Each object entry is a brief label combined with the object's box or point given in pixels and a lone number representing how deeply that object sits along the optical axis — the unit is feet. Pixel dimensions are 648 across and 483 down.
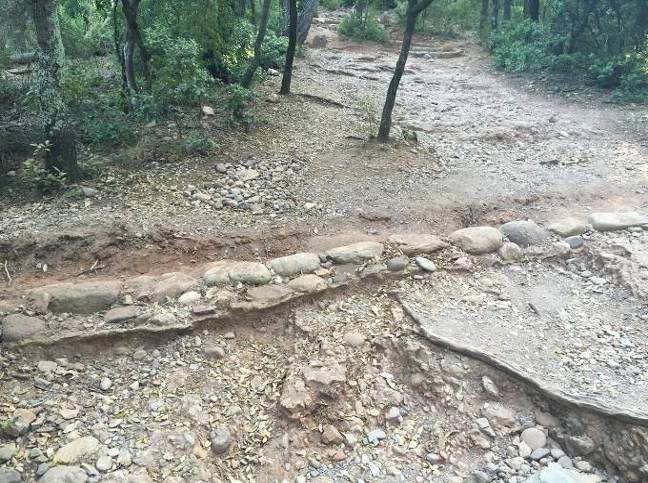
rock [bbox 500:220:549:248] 14.89
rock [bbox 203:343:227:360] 11.18
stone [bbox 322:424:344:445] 9.93
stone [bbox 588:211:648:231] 15.35
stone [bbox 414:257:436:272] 13.48
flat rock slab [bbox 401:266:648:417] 10.60
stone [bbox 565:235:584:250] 14.73
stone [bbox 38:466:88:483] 8.30
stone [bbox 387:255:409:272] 13.38
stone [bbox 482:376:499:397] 10.61
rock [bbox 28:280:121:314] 11.50
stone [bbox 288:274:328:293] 12.50
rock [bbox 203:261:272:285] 12.55
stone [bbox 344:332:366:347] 11.43
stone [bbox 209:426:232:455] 9.43
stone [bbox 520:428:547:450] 9.96
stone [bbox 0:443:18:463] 8.57
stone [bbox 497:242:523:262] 14.25
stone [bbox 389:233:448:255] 14.05
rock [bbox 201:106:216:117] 20.81
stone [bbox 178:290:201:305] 11.92
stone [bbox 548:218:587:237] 15.24
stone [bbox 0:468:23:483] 8.23
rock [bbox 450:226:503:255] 14.32
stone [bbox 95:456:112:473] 8.66
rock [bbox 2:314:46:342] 10.56
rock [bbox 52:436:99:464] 8.71
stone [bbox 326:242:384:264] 13.53
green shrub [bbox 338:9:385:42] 44.91
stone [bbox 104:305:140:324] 11.29
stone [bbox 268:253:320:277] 13.10
